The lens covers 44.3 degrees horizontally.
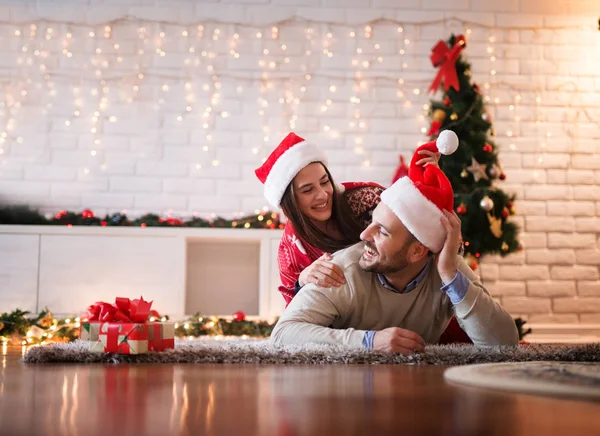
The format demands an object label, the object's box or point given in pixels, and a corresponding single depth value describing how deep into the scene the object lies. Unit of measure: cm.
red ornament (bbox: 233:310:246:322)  416
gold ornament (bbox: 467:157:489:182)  427
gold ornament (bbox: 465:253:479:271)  414
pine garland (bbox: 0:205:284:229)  445
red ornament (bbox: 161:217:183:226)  444
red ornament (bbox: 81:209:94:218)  446
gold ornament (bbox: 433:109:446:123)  436
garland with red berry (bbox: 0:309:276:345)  364
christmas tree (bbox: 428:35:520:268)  420
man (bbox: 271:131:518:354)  190
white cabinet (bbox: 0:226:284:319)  432
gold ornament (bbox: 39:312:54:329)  388
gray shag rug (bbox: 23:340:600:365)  169
